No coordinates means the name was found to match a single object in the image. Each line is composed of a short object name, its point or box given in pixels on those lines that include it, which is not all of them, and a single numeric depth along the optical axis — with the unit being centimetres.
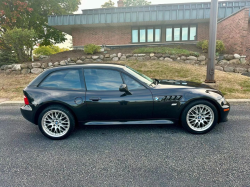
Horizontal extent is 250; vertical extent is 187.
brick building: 1581
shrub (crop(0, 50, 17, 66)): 1409
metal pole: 679
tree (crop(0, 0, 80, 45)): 1574
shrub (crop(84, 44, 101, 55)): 1536
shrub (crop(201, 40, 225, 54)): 1378
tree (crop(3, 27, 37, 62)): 1286
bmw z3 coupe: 396
